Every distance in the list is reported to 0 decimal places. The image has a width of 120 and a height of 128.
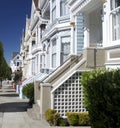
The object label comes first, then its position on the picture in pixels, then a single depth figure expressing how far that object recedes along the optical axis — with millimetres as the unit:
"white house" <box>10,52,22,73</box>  70632
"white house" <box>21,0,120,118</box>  7157
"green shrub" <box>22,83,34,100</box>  12798
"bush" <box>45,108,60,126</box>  8191
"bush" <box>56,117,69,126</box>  8293
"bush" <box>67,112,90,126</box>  8228
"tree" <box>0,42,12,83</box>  14174
